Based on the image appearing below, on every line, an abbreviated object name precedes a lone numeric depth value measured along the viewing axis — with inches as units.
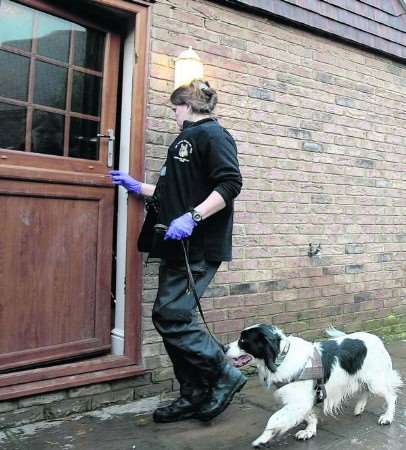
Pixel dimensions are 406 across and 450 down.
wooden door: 136.3
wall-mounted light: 156.5
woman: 130.6
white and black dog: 124.8
